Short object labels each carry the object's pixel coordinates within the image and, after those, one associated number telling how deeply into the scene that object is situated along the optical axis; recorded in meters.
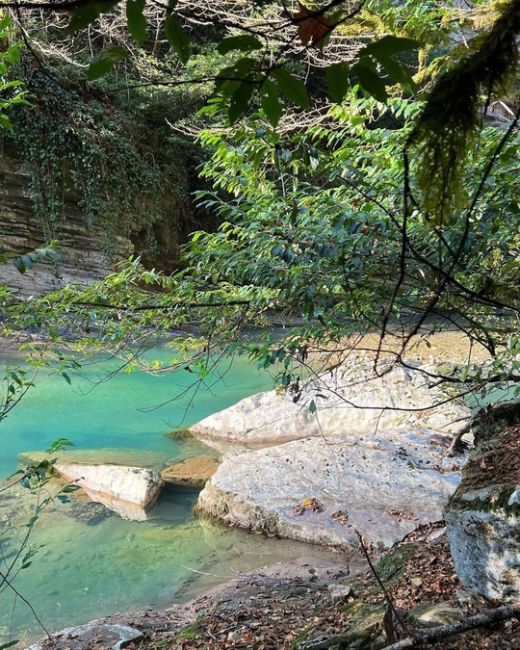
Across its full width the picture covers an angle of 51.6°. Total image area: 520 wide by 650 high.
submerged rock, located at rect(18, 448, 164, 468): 6.26
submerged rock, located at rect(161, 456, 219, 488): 5.82
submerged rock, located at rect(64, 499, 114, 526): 5.06
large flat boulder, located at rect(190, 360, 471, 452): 6.55
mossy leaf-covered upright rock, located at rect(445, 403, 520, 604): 2.23
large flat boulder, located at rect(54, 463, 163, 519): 5.25
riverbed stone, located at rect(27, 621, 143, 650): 3.24
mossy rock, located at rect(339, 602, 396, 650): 2.11
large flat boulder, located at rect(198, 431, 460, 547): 4.52
